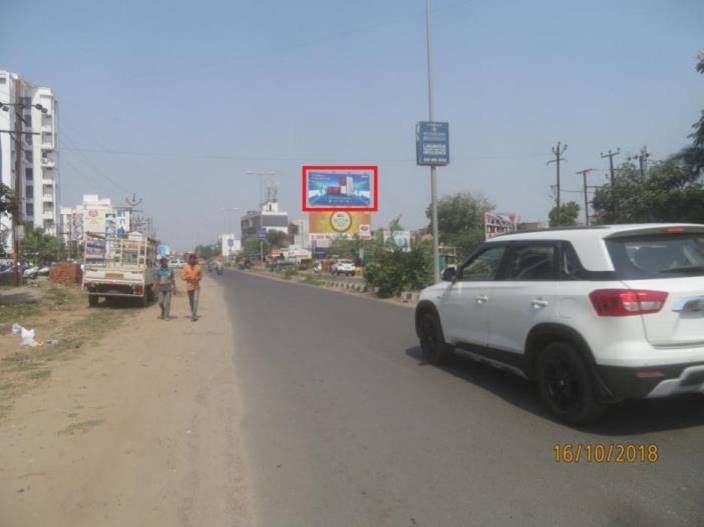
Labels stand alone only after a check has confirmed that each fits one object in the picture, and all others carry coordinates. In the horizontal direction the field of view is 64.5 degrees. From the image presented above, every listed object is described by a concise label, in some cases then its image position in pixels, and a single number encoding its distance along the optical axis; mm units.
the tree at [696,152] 17831
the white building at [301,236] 121406
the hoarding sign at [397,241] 23553
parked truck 17531
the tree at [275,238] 125750
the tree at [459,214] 66562
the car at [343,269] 55081
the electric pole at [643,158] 42912
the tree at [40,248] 45588
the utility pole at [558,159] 47956
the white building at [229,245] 147875
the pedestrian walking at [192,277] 14516
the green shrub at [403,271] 22078
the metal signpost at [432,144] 19906
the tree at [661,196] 20719
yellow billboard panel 37406
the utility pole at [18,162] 26242
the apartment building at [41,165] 91812
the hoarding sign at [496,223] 23062
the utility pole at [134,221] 56766
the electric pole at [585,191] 47081
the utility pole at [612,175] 27531
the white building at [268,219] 148875
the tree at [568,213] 59434
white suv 4410
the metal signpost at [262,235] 95912
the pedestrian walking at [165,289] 14875
